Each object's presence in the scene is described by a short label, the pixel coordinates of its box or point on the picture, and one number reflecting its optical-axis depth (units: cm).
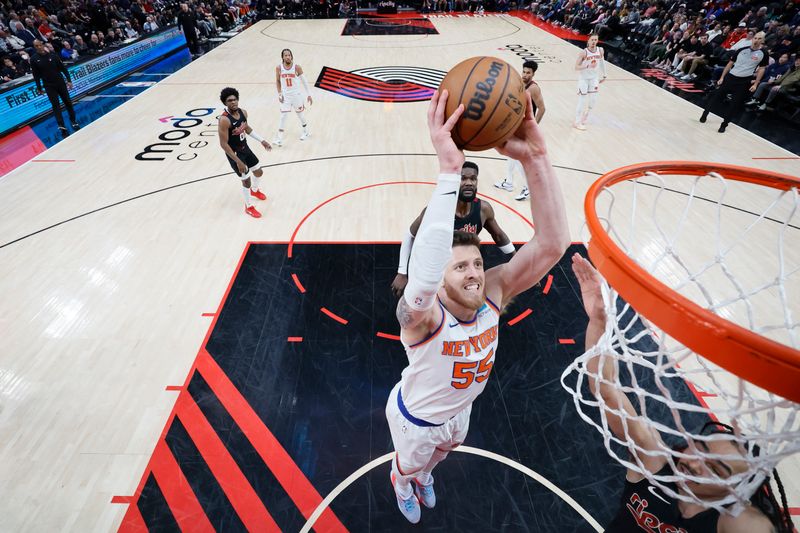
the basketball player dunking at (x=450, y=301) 140
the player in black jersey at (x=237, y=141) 540
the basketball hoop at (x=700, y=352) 121
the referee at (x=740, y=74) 775
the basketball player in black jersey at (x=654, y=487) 145
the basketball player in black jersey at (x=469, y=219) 378
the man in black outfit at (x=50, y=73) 814
